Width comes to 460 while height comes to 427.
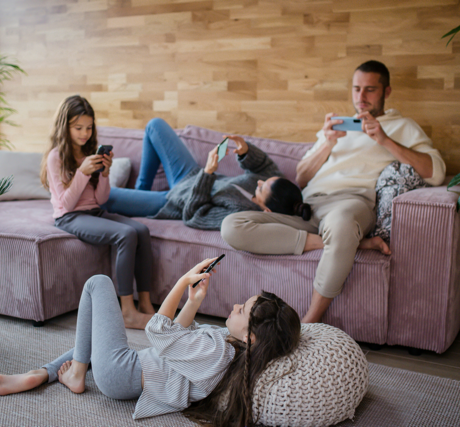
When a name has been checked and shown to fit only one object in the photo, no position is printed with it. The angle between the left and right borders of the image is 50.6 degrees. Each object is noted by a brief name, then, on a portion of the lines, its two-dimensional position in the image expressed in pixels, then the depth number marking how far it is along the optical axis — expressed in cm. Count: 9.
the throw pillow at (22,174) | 300
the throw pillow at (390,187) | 209
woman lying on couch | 230
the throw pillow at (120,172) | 295
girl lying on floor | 136
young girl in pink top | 222
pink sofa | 185
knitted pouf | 133
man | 192
